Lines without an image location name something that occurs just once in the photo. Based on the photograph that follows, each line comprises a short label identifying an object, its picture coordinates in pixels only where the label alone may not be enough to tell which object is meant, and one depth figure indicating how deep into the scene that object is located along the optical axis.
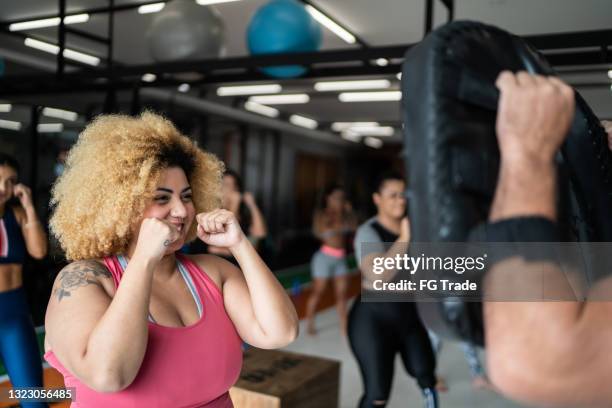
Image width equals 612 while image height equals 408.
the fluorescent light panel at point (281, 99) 8.72
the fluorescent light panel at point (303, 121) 11.38
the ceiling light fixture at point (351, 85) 7.05
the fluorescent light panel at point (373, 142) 15.03
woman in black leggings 2.64
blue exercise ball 2.88
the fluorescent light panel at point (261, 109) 9.81
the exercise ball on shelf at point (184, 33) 3.02
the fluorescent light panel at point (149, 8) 4.60
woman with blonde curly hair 1.08
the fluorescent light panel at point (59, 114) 6.02
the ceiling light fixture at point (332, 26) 4.40
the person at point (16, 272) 2.50
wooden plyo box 2.56
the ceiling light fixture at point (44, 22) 4.86
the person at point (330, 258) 5.56
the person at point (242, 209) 4.39
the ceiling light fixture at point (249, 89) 7.87
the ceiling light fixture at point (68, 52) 5.78
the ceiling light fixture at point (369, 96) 7.85
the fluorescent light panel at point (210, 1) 4.14
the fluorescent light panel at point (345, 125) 11.65
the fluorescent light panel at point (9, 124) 3.92
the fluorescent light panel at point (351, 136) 13.78
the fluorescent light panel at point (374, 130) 12.25
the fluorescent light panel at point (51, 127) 6.12
